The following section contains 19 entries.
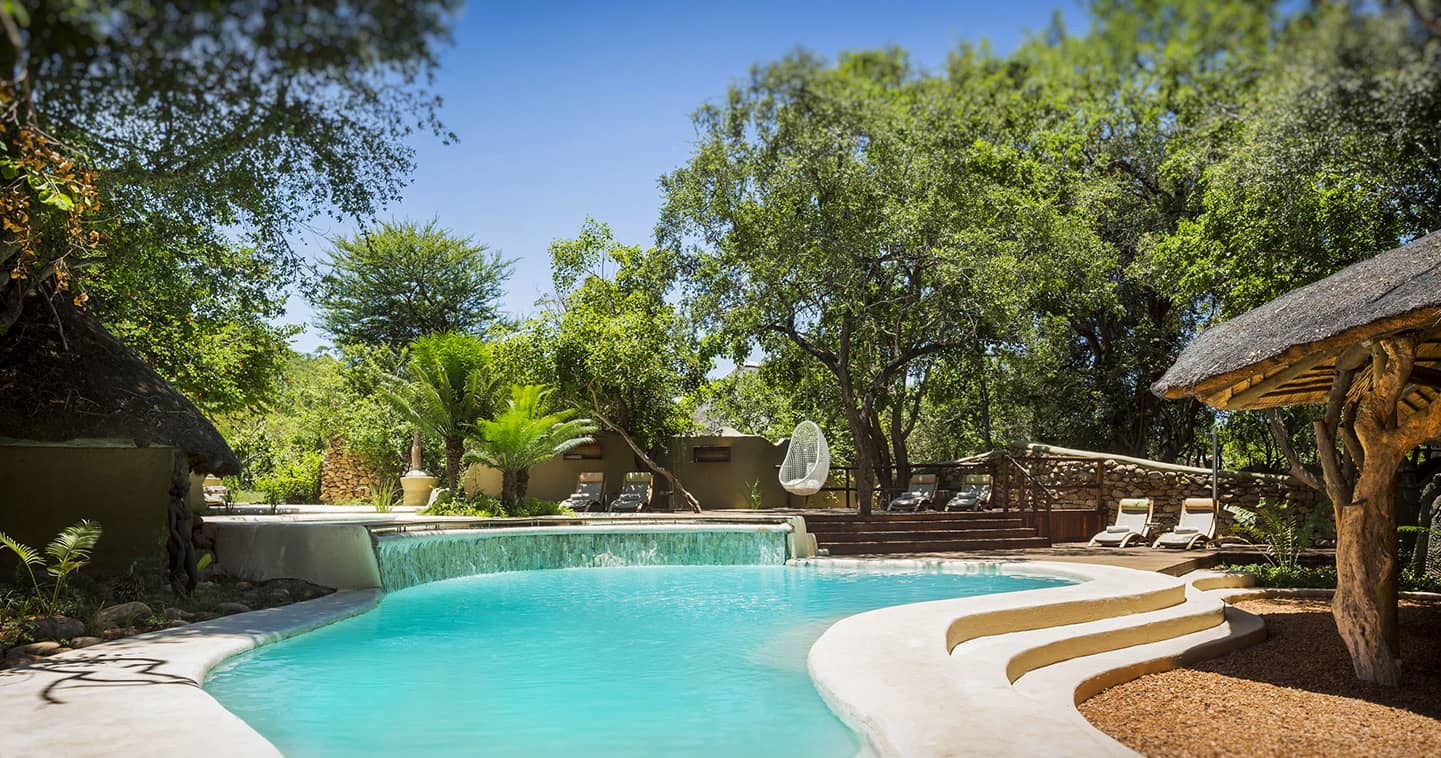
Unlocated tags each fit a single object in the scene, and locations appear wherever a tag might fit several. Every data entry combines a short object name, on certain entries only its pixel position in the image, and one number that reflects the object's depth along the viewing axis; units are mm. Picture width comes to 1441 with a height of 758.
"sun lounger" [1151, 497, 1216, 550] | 14016
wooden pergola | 5066
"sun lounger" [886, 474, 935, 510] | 17578
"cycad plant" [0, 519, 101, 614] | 7098
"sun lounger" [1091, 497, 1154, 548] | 14898
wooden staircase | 14594
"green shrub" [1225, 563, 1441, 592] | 9828
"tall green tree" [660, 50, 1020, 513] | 14727
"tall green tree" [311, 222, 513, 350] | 29344
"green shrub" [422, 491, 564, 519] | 16172
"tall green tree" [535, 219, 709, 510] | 18672
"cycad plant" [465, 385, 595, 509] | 16547
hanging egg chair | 16750
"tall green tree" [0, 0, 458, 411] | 2873
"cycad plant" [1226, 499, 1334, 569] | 11086
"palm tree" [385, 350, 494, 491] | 17531
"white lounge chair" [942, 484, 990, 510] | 17047
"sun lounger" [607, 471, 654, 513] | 19438
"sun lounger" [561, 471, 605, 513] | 19969
